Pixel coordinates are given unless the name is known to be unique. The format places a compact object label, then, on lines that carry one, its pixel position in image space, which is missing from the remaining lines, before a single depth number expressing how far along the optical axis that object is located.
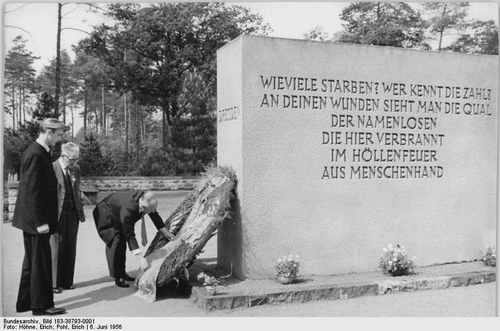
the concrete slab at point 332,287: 5.36
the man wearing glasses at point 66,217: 6.21
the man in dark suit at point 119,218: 5.95
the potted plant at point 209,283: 5.35
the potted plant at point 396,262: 6.37
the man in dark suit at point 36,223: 5.10
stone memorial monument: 6.17
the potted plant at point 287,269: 5.91
